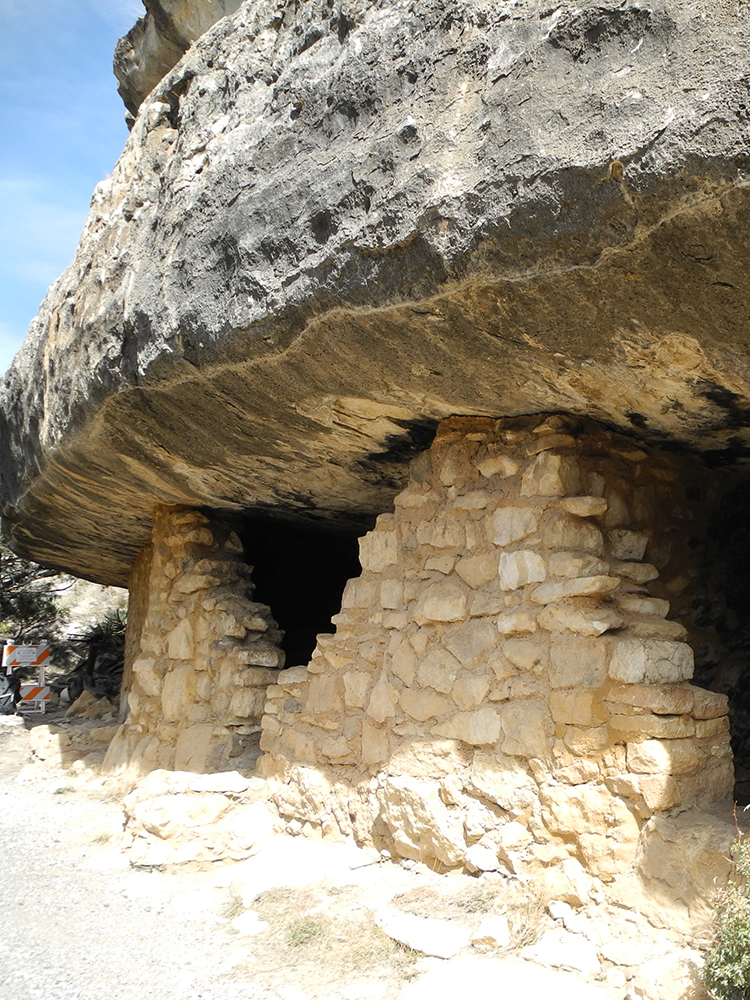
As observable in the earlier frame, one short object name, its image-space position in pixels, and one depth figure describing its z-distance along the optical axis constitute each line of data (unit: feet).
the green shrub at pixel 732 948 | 6.29
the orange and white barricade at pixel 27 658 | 29.55
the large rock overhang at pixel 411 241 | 6.54
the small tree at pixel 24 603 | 40.47
